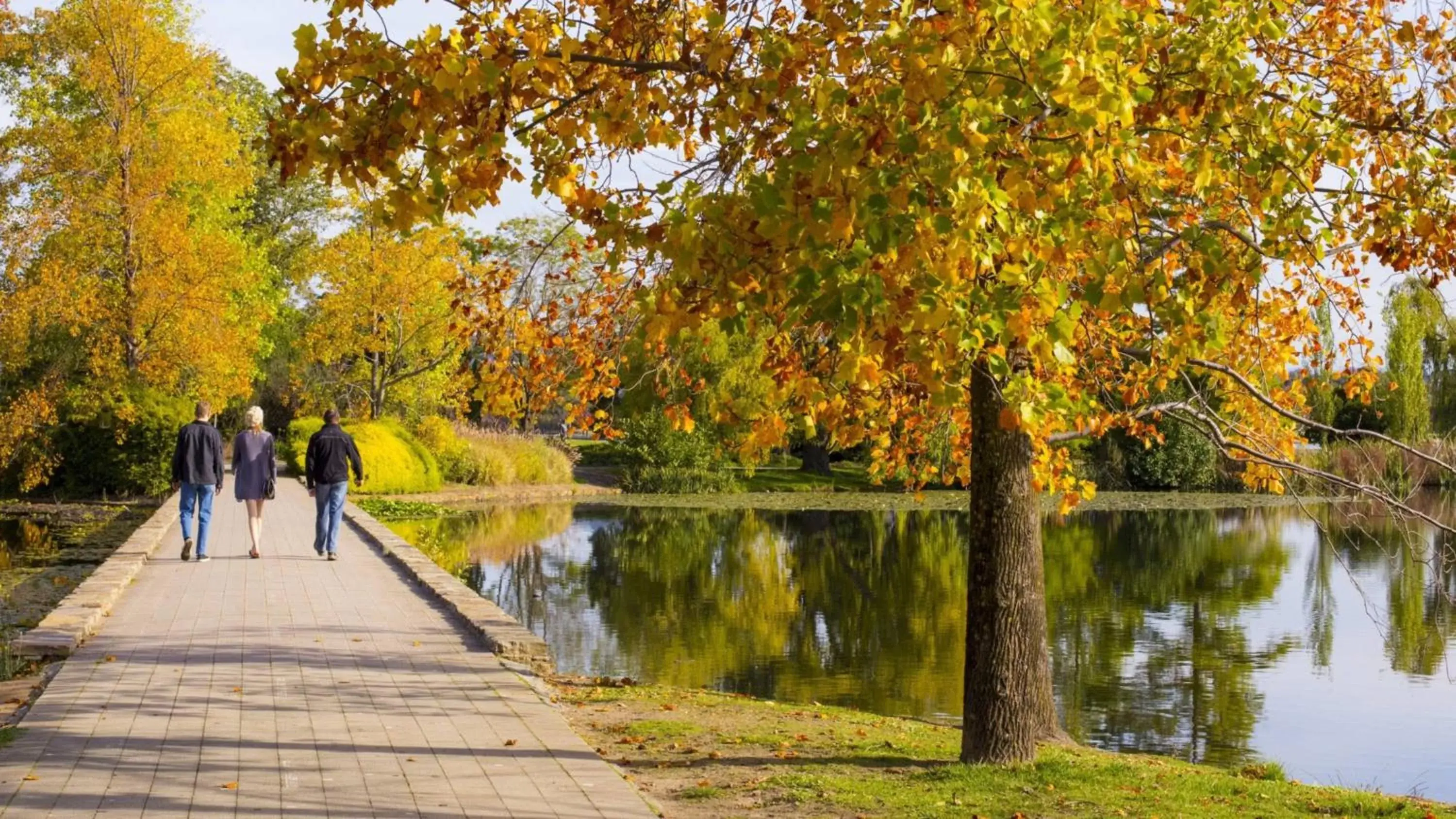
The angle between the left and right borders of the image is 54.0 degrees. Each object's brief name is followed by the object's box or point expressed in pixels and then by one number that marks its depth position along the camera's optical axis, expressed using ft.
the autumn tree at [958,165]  16.26
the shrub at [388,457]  104.47
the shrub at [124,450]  93.81
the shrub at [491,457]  119.65
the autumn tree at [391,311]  115.24
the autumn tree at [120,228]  90.38
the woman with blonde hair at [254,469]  49.93
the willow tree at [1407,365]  134.00
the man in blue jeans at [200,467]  49.16
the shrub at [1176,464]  139.33
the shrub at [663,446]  134.51
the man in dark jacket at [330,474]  51.01
